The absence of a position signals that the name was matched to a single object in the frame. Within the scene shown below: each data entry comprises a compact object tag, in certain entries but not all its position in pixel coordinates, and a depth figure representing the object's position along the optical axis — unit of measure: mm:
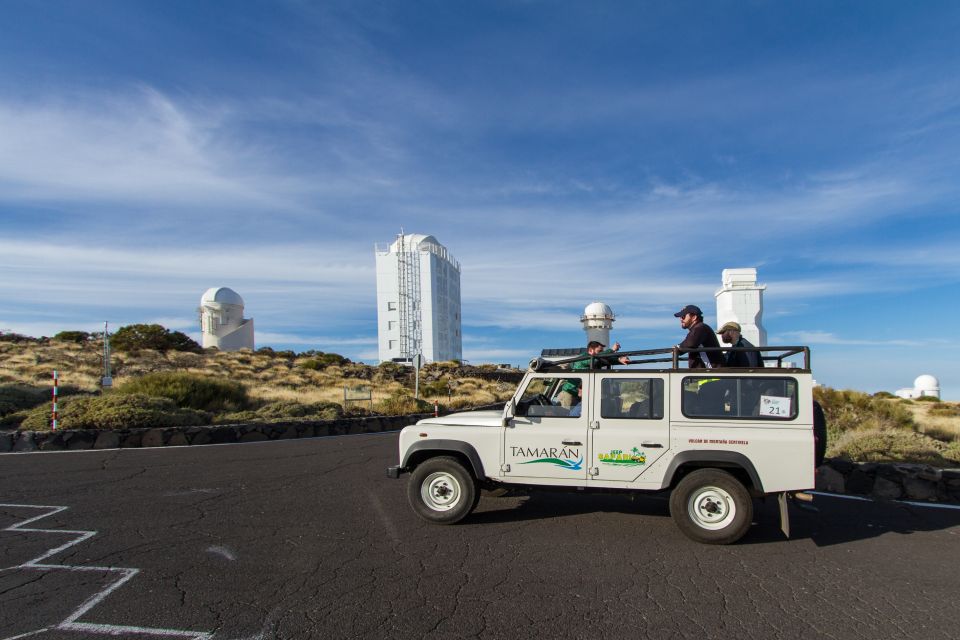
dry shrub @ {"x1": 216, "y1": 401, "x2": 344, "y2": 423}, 18203
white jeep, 5973
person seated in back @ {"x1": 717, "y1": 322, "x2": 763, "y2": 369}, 6844
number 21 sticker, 6031
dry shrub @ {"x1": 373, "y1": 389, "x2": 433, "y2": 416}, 22123
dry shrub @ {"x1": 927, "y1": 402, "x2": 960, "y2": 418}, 23494
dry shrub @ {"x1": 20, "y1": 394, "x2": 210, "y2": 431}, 14547
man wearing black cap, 6730
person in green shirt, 6648
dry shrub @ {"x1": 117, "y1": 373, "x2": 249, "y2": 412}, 20016
